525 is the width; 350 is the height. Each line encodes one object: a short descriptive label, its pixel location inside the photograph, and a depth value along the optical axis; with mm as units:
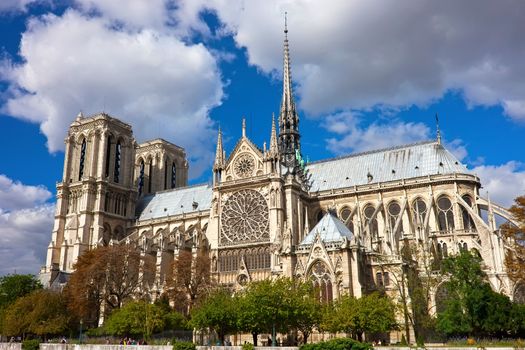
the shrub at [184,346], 30891
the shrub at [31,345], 39219
